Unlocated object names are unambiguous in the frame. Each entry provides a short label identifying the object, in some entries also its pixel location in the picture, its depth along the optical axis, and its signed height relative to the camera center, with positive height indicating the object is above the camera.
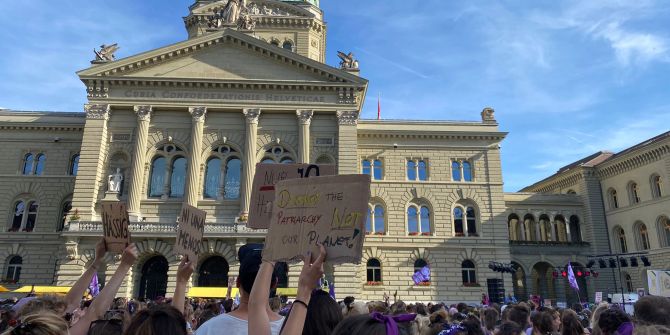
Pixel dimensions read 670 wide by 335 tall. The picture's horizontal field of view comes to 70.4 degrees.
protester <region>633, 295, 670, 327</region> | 4.97 -0.30
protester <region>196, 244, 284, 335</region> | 4.14 -0.28
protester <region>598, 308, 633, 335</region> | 4.91 -0.41
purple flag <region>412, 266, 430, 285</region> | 29.01 +0.39
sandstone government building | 32.22 +8.26
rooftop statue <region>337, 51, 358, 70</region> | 36.86 +16.68
